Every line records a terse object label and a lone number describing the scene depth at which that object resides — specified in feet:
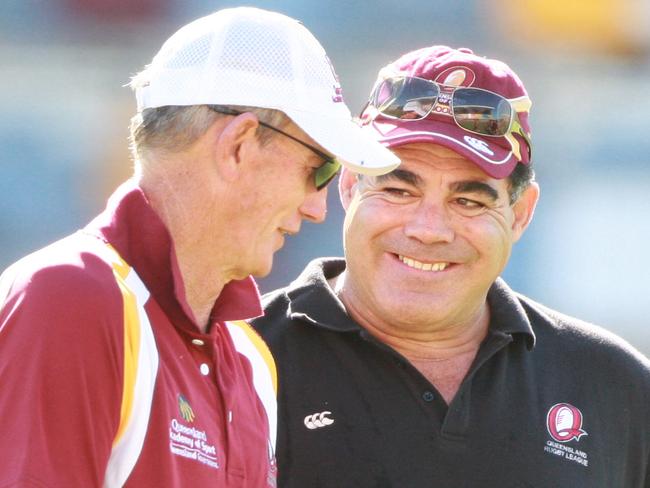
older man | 29.10
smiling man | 30.53
